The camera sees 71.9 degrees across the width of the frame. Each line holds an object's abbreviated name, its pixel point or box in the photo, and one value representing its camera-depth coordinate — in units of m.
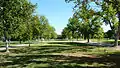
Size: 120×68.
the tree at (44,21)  27.93
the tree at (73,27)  36.14
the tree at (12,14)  11.12
